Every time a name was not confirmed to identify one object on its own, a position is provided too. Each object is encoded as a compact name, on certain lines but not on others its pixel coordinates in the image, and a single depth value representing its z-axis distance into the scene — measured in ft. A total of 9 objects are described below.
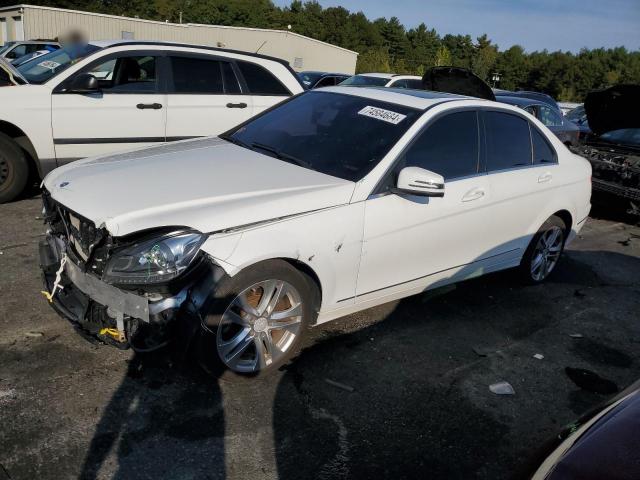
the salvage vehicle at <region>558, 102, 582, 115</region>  96.58
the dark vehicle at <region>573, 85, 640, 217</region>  27.27
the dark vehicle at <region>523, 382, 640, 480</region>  5.90
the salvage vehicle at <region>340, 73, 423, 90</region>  41.52
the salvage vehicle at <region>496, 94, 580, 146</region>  39.24
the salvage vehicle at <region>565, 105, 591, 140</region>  53.16
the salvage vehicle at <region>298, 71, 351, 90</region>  53.67
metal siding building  100.32
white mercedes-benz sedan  9.73
